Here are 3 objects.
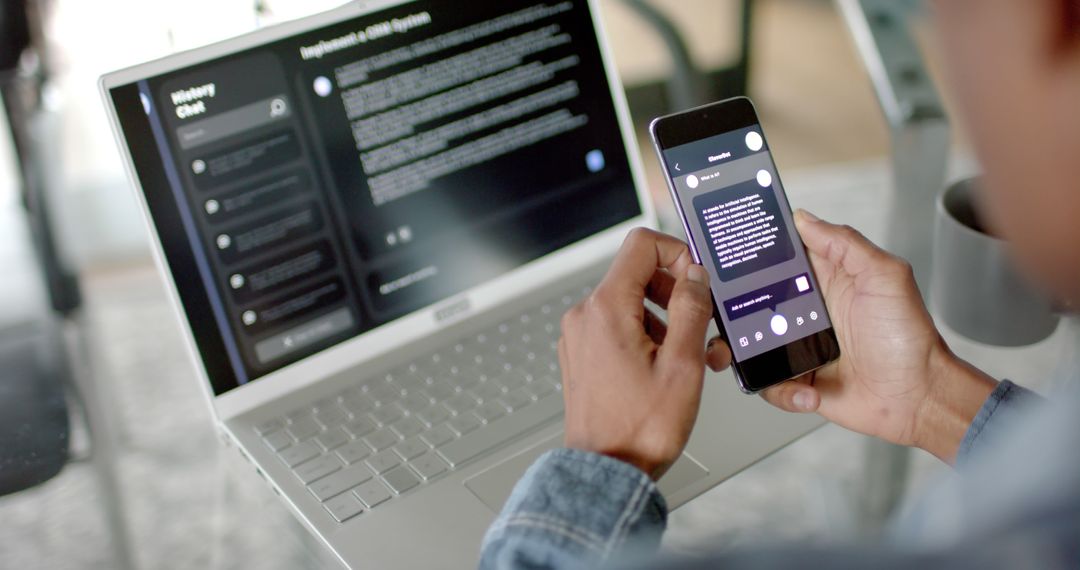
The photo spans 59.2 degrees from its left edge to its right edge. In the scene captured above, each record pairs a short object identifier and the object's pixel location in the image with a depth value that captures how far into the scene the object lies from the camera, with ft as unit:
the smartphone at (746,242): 2.52
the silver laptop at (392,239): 2.59
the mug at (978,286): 2.87
